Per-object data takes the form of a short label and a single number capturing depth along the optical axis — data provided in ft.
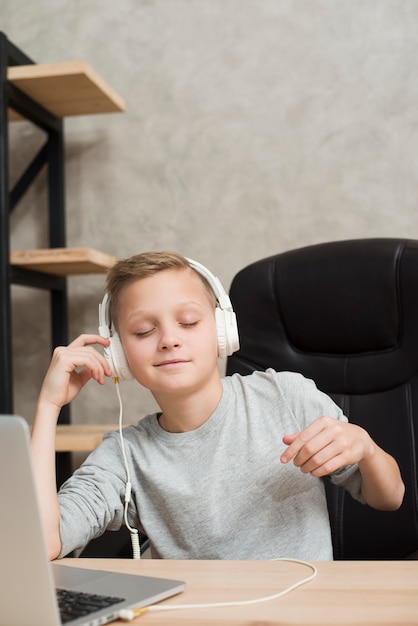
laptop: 1.98
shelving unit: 7.11
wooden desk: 2.34
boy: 4.03
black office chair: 4.74
